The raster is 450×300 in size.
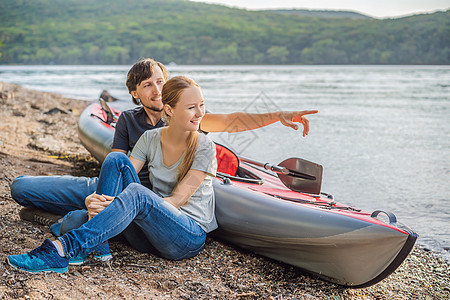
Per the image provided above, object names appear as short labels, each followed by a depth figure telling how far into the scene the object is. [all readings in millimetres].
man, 2980
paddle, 3445
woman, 2248
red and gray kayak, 2479
